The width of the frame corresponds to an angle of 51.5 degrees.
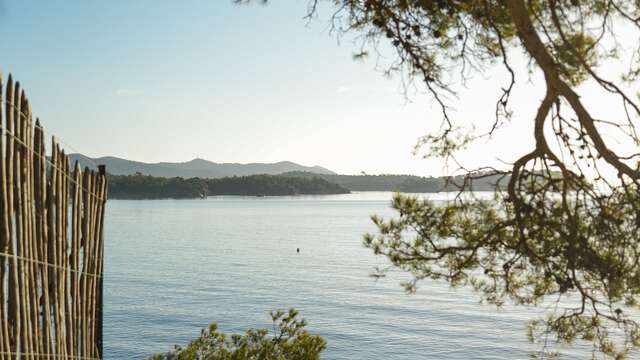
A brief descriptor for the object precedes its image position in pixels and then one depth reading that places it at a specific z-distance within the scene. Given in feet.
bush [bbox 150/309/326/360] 23.32
